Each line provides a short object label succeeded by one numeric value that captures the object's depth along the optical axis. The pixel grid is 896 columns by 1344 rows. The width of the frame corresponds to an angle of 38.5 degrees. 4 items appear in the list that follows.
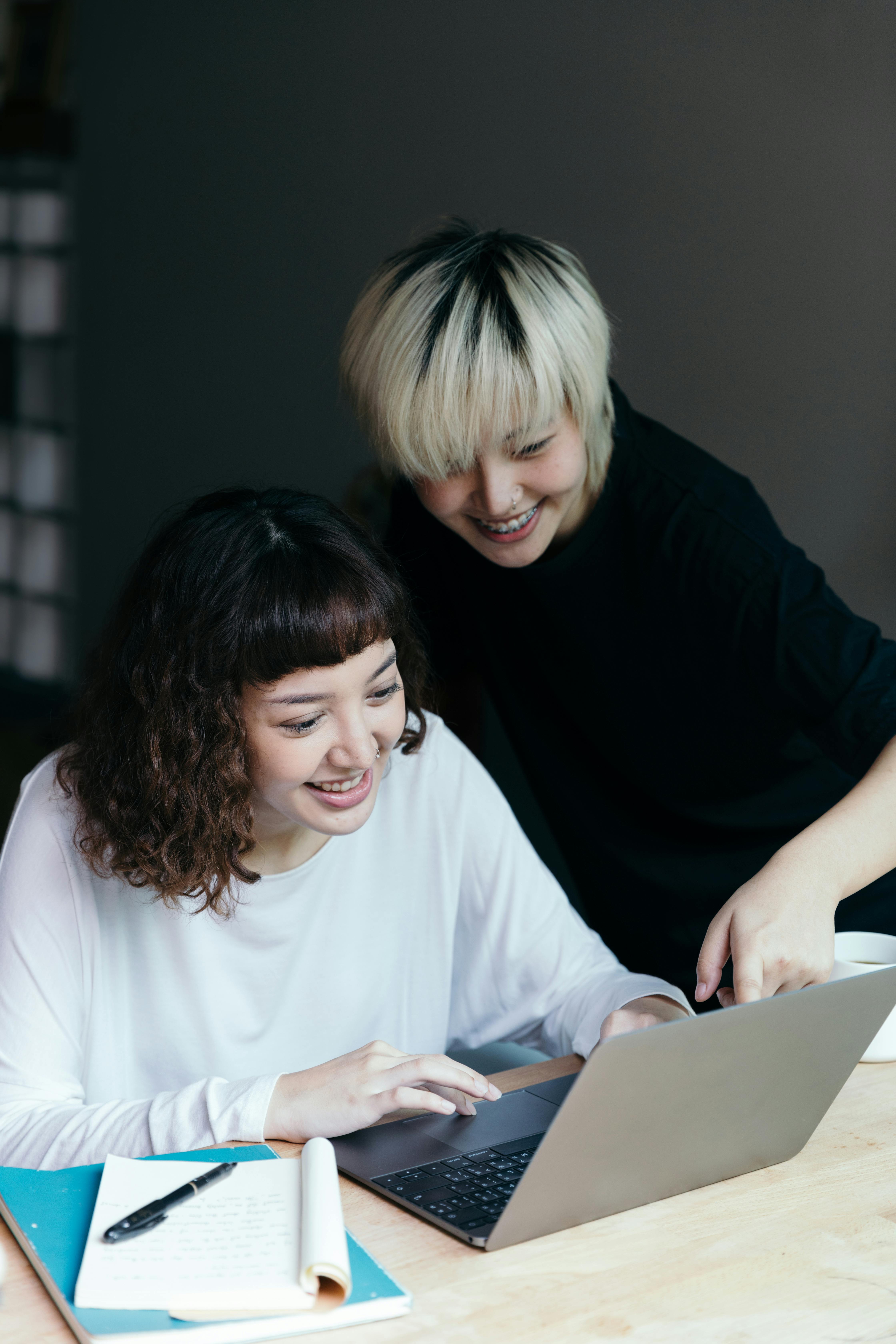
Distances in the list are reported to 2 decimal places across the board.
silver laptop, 0.83
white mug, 1.19
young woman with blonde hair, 1.29
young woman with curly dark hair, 1.07
